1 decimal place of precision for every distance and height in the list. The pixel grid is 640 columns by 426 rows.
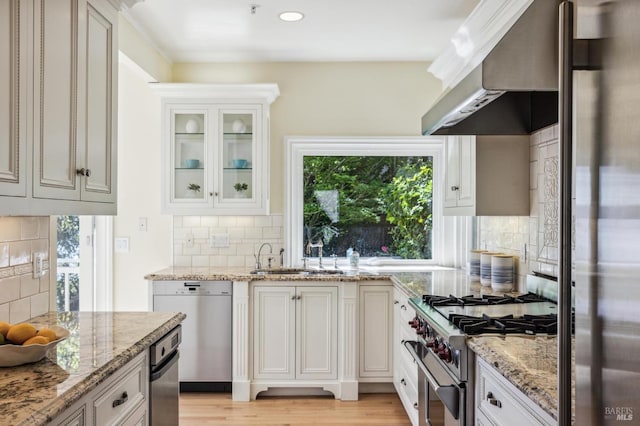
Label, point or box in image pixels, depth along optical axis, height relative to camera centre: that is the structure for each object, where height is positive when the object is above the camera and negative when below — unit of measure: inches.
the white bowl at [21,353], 57.5 -16.8
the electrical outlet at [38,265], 84.6 -9.2
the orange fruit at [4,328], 61.1 -14.6
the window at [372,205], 172.6 +3.1
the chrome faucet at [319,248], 164.6 -11.7
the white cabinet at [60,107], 59.8 +15.2
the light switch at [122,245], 169.6 -11.4
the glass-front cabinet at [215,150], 156.4 +20.5
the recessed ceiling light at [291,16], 127.7 +52.4
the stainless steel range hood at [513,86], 53.9 +19.3
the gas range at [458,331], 70.8 -18.1
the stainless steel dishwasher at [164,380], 77.3 -28.1
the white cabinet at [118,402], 54.5 -23.9
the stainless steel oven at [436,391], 72.3 -28.6
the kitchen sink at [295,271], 153.9 -18.6
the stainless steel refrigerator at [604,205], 24.0 +0.6
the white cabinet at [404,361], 113.6 -37.9
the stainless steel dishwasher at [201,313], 143.5 -29.4
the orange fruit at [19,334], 60.0 -15.0
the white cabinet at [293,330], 144.0 -34.5
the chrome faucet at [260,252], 165.5 -13.3
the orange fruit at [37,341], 59.1 -15.7
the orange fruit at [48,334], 61.3 -15.4
